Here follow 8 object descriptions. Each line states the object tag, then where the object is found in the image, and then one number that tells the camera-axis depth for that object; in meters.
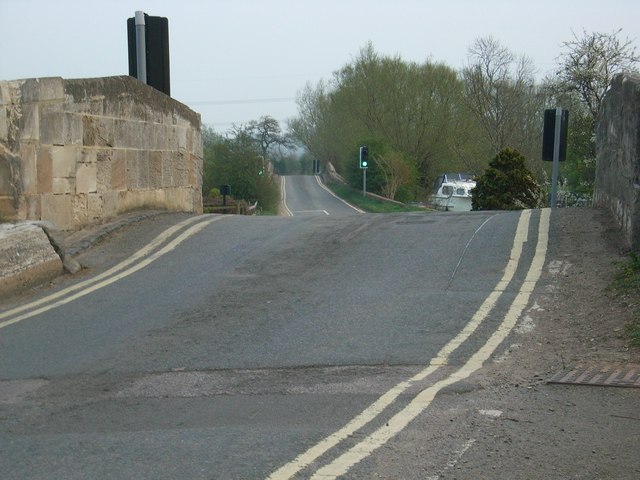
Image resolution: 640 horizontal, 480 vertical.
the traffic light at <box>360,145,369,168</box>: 46.88
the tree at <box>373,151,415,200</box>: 51.25
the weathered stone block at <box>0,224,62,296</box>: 8.86
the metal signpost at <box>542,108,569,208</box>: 15.68
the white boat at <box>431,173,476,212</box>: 44.41
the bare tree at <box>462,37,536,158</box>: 38.59
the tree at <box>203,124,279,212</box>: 47.44
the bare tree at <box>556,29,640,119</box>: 25.52
